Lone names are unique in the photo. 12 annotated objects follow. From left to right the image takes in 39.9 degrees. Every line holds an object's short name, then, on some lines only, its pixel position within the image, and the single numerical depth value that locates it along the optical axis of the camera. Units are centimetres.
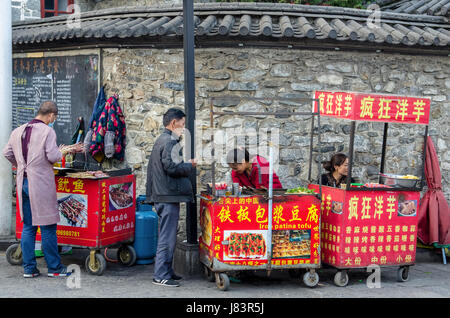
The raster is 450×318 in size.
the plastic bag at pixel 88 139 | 926
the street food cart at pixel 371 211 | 677
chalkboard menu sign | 957
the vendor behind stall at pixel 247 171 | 730
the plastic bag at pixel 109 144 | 899
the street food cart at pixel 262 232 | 650
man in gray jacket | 665
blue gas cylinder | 773
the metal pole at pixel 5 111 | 823
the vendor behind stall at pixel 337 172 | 766
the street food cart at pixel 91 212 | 706
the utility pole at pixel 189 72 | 723
